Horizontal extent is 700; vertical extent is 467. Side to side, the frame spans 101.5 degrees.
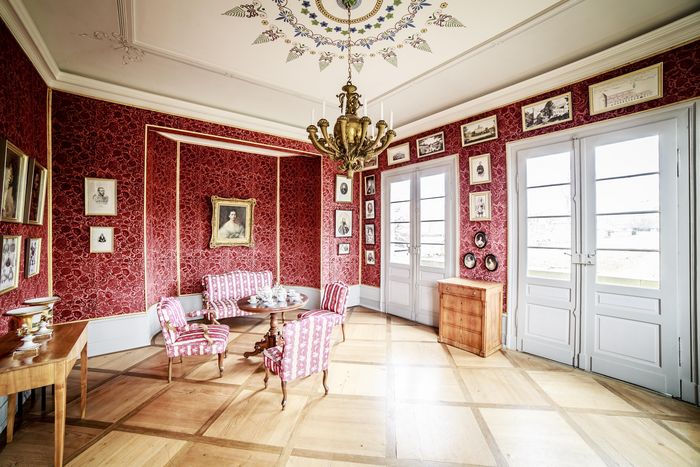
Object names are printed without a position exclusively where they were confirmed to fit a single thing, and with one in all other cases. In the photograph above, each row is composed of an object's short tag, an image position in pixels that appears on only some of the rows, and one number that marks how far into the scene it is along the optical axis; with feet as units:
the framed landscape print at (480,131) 14.49
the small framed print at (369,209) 21.20
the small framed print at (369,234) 21.26
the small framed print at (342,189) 20.85
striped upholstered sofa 16.48
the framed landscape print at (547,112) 12.16
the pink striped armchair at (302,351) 9.01
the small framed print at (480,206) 14.75
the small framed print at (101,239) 13.02
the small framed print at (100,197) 12.89
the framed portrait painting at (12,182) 8.01
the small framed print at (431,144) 16.86
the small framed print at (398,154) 18.92
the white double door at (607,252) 9.79
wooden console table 6.19
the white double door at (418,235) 16.69
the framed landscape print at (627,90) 9.99
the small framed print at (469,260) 15.40
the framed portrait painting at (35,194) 9.63
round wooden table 12.51
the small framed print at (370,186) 21.17
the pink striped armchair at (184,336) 10.76
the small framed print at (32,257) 9.97
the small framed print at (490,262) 14.39
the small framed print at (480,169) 14.76
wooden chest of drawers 13.12
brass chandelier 8.17
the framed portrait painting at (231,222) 19.09
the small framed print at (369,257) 21.37
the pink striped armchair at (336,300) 14.71
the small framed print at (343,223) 20.79
